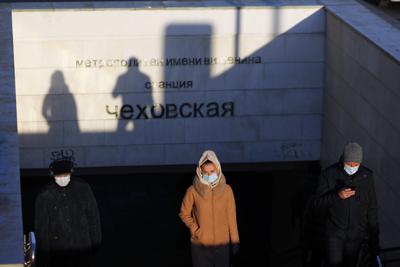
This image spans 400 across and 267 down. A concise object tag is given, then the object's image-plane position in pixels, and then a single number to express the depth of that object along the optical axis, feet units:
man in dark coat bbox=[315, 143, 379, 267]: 26.68
